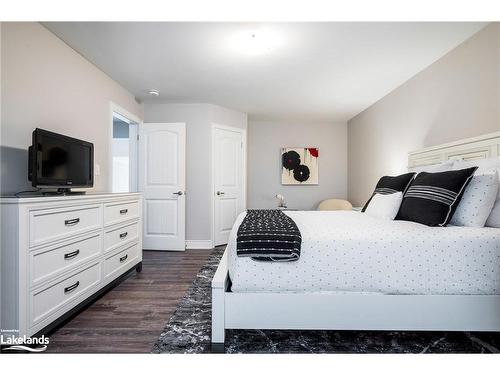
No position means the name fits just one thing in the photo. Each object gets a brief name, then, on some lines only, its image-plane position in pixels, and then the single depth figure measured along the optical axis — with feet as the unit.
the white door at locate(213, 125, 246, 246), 14.48
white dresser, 4.76
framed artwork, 17.60
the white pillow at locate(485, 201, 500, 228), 5.70
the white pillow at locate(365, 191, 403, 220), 7.36
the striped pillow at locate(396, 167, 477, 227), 5.83
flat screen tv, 6.16
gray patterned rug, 5.16
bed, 4.91
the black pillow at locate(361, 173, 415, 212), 8.01
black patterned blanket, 4.89
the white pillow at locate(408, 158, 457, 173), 7.47
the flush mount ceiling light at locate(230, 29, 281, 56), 7.43
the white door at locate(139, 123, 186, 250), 13.50
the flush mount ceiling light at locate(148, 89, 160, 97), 12.19
